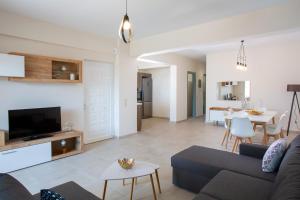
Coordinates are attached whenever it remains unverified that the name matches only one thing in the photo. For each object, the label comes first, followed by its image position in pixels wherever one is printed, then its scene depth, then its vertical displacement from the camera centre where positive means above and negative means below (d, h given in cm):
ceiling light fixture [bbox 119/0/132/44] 231 +85
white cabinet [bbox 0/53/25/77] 322 +55
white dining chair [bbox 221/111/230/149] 471 -82
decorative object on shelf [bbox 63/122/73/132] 436 -68
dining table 411 -49
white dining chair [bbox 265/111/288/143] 429 -79
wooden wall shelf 367 +59
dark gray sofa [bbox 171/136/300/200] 147 -86
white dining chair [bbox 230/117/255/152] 388 -65
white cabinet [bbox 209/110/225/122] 694 -72
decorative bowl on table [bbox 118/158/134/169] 235 -82
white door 495 -9
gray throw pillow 216 -70
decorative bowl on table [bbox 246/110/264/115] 483 -42
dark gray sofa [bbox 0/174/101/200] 152 -79
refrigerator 905 +2
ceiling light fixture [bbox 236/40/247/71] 657 +143
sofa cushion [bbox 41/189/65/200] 110 -57
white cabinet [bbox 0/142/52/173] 316 -104
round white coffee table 218 -90
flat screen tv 343 -48
